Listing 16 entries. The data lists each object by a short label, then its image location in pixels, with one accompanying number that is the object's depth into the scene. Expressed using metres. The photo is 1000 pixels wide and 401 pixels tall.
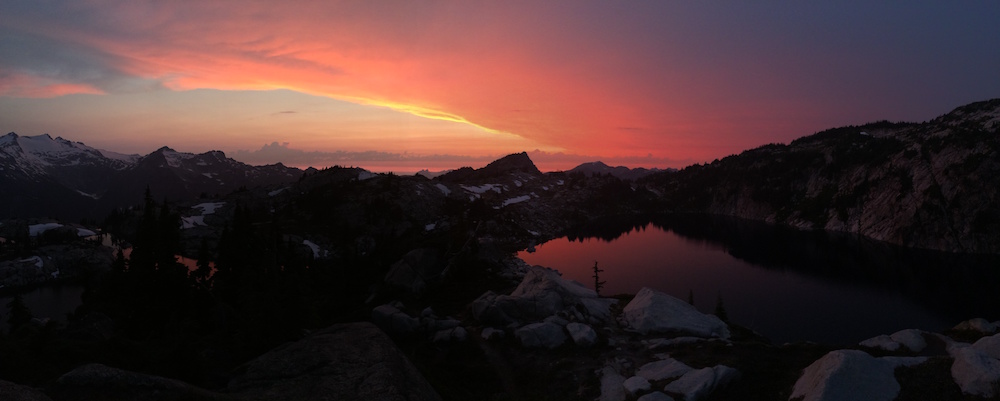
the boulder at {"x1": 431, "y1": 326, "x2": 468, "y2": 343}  43.98
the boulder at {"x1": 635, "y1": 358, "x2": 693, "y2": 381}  31.66
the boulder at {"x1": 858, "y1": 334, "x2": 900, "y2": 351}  36.24
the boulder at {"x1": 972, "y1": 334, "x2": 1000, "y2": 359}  28.02
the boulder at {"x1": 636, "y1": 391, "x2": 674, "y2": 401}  27.25
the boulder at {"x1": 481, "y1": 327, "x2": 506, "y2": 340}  44.56
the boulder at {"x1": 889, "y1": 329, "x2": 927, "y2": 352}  35.84
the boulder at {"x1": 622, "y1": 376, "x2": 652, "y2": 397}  29.72
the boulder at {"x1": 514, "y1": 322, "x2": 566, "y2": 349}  41.88
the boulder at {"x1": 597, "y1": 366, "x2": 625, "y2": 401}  30.25
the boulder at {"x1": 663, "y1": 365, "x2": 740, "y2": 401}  27.67
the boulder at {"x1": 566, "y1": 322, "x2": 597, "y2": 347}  41.09
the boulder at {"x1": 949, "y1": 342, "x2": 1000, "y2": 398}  22.80
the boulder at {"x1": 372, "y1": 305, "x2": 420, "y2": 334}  45.88
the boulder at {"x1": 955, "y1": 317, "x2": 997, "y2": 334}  43.59
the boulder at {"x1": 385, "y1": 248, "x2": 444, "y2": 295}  63.97
